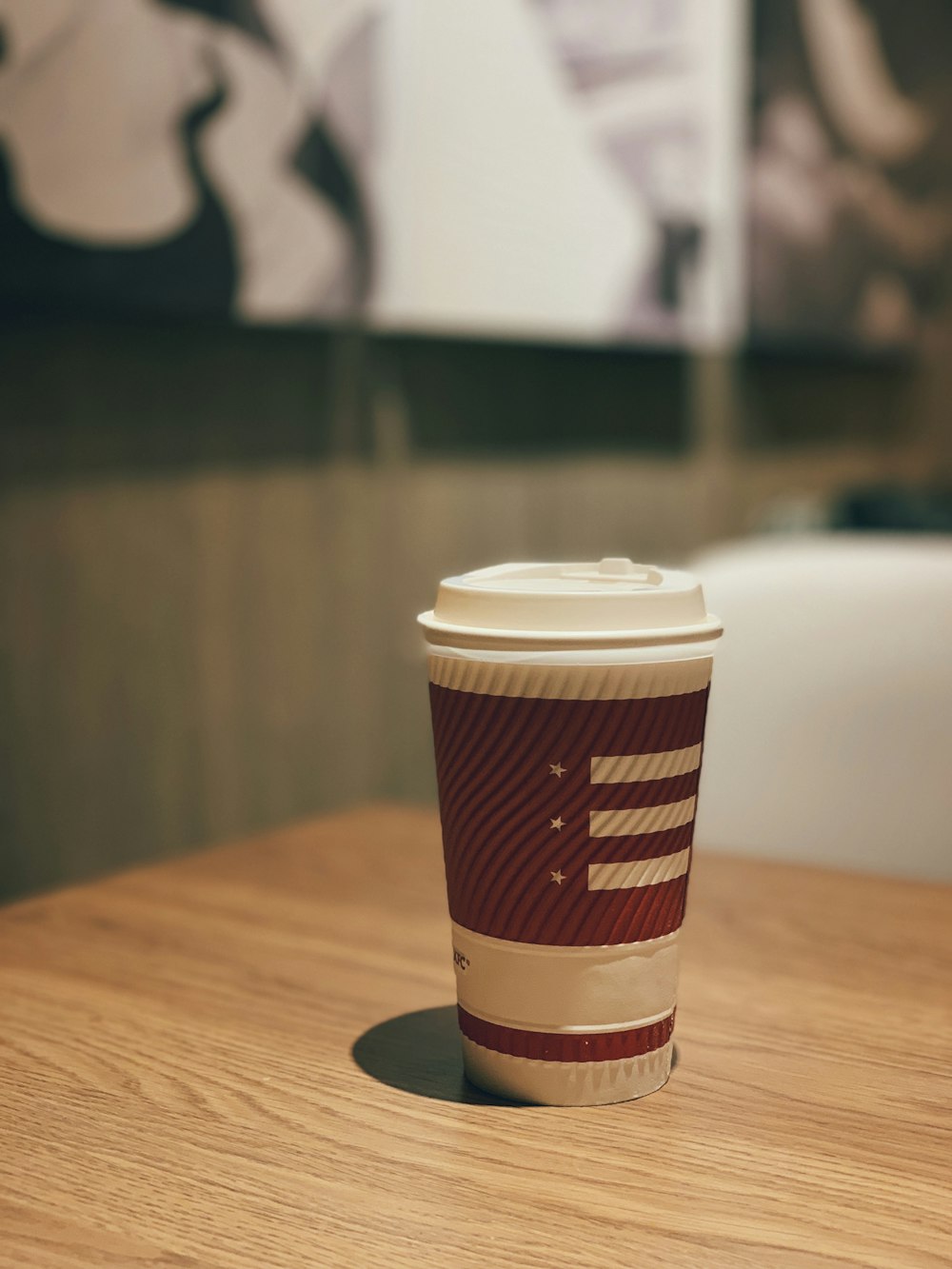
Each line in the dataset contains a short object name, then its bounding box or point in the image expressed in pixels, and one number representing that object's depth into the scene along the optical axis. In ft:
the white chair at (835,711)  3.31
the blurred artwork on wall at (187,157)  4.99
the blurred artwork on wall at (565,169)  6.71
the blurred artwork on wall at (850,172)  9.21
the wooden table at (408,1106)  1.28
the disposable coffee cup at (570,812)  1.52
